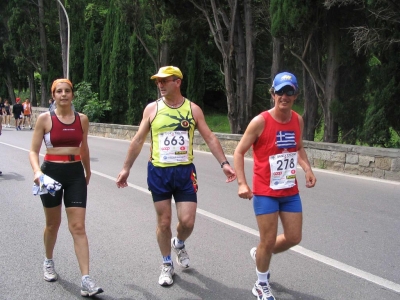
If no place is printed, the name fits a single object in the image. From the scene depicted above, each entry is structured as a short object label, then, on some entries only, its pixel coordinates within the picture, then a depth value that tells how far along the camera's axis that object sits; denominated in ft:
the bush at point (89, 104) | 90.14
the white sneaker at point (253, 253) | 14.88
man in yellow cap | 14.28
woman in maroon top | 14.02
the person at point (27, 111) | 96.76
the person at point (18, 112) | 90.68
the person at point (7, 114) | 103.60
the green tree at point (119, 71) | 92.73
